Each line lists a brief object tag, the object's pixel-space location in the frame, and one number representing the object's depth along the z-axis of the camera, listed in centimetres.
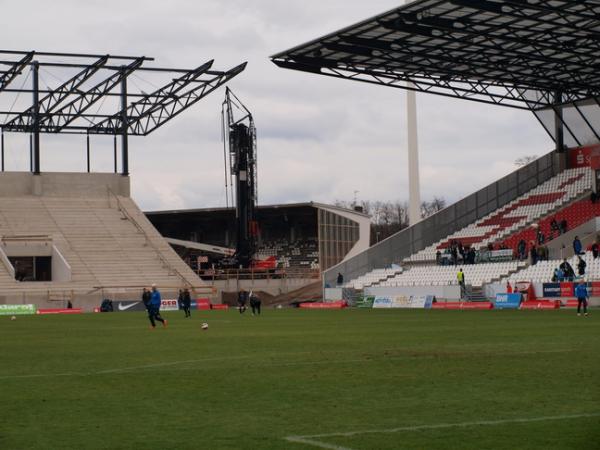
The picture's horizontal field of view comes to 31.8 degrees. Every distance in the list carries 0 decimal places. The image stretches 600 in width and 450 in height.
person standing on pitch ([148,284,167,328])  3822
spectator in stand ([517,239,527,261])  6222
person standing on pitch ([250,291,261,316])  5393
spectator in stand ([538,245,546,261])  6041
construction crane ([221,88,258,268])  8262
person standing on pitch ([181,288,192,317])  5197
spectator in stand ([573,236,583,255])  5691
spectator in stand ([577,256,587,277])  5425
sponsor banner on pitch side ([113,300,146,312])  6919
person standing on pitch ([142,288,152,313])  3891
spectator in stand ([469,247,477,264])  6525
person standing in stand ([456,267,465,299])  5934
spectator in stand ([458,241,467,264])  6600
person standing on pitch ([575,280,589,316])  4028
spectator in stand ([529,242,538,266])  6050
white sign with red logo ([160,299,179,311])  7052
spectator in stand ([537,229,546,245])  6281
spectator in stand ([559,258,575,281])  5428
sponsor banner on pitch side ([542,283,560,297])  5400
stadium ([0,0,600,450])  1255
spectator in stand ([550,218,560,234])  6334
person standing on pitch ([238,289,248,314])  5623
